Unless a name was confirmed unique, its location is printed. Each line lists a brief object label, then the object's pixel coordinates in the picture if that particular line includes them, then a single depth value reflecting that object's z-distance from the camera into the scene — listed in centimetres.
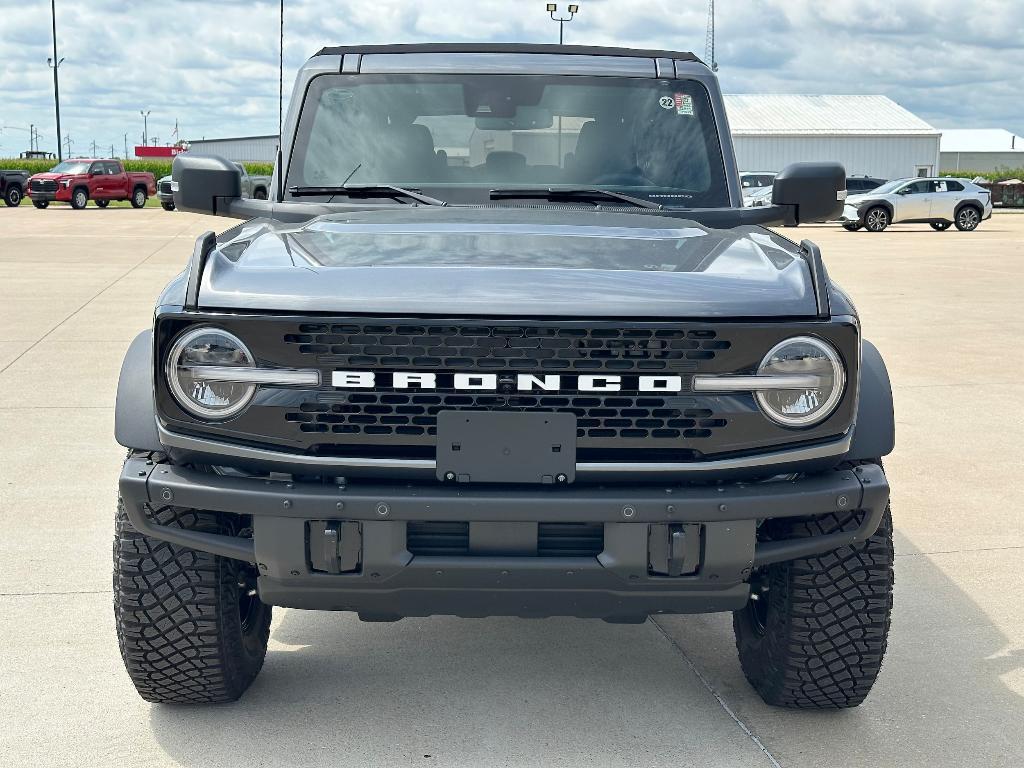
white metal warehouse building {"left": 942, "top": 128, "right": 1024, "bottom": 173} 8150
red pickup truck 3775
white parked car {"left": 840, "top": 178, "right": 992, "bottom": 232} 3219
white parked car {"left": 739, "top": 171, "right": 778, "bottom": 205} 3597
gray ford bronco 293
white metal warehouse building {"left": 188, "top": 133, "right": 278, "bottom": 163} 7500
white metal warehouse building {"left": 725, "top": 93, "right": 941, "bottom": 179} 5816
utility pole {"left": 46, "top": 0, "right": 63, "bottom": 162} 5341
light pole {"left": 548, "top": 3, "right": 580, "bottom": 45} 4088
